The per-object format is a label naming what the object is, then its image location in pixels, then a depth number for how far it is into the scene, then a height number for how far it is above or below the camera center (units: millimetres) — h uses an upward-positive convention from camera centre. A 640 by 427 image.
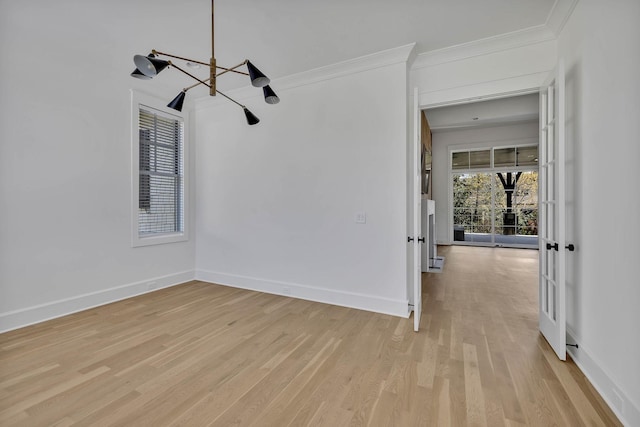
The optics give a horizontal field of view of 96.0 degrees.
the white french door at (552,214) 2186 -4
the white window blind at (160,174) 4043 +569
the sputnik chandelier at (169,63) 1798 +939
